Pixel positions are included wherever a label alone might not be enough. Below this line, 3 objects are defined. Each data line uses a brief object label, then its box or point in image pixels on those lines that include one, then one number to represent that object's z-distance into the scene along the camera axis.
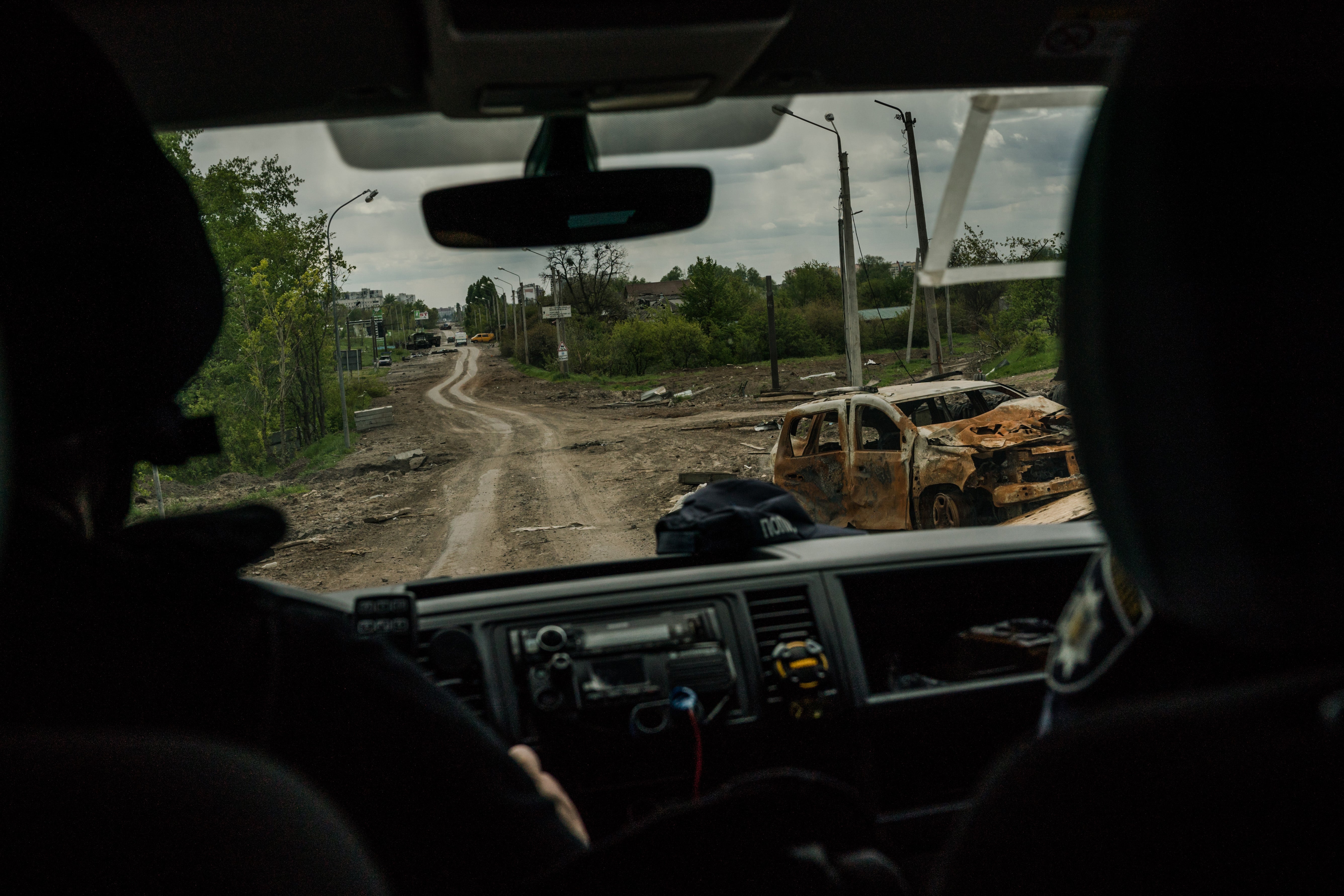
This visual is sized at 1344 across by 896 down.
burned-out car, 8.59
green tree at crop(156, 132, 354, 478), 3.25
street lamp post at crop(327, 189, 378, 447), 4.57
